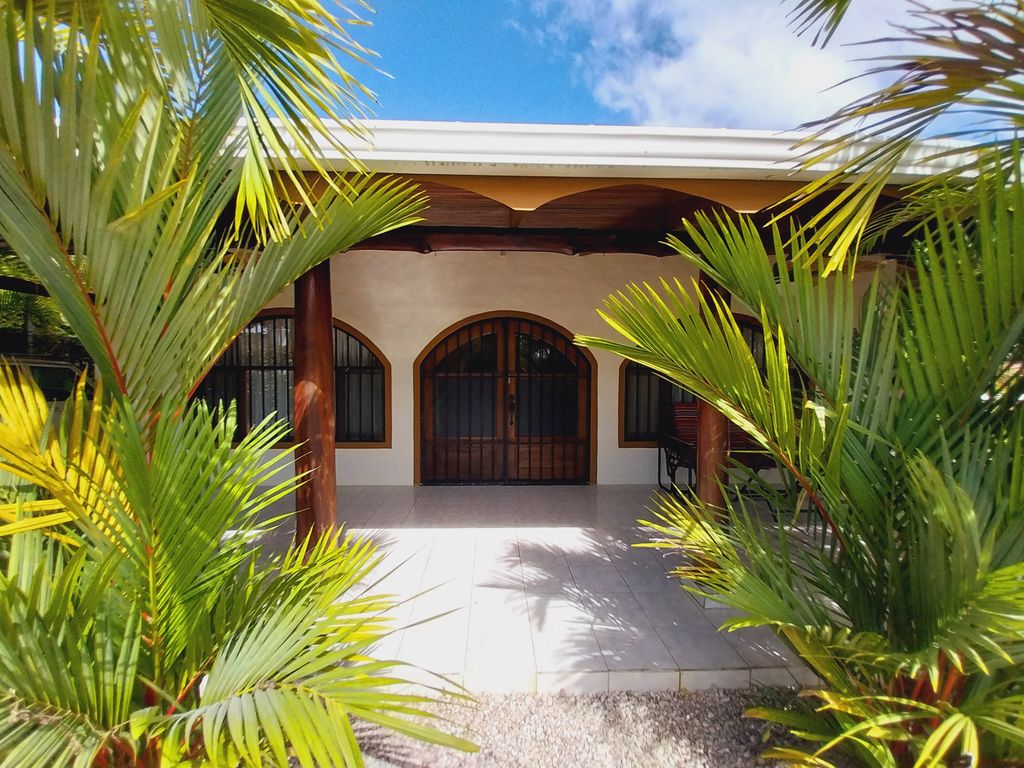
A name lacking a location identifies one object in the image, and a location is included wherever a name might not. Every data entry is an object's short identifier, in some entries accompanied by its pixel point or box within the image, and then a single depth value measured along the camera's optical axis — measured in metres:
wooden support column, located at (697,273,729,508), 3.36
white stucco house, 5.79
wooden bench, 4.91
